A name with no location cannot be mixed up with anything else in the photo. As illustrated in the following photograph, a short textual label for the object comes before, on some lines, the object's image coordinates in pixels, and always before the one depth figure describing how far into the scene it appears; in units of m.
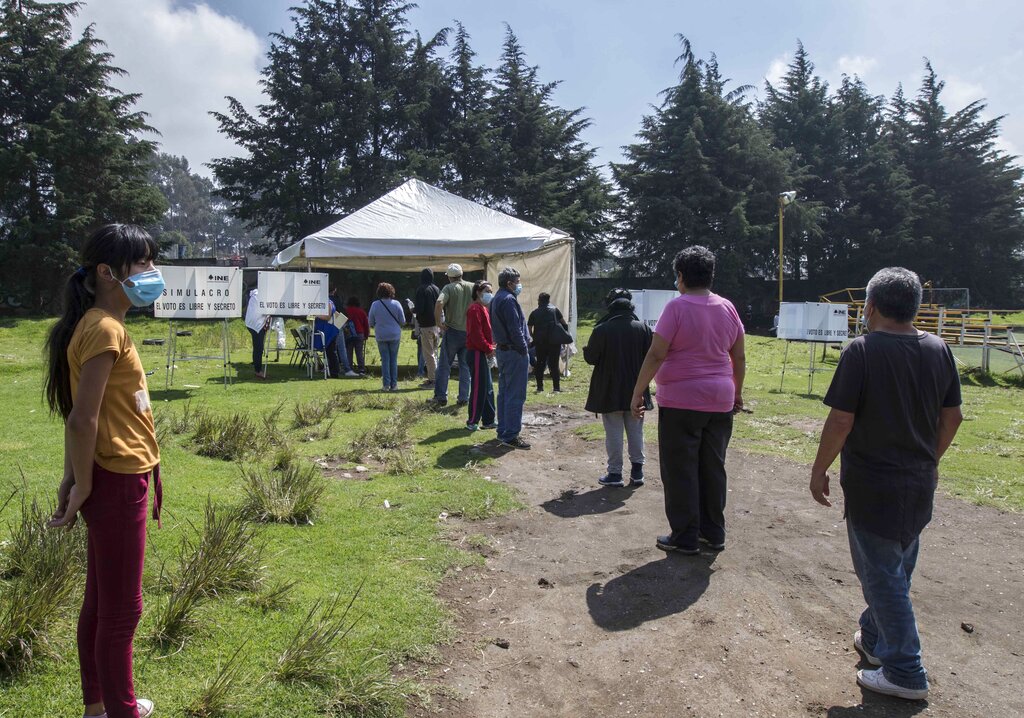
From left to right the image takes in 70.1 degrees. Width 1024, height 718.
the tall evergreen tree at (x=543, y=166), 38.62
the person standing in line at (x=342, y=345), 13.49
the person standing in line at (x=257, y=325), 12.76
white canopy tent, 13.32
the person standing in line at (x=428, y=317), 12.10
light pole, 31.22
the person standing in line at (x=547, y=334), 12.05
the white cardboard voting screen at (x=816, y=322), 13.41
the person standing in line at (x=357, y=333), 14.14
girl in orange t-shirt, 2.31
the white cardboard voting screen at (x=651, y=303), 15.80
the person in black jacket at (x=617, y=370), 6.08
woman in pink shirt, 4.55
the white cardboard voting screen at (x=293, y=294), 12.37
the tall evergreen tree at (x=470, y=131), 38.88
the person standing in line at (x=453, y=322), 9.68
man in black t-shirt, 3.06
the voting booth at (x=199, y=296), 10.70
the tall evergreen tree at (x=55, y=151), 26.19
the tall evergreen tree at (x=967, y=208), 43.44
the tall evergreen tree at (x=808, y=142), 43.66
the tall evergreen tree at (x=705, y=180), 38.41
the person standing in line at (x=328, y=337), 13.29
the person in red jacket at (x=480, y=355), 8.17
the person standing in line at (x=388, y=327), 11.51
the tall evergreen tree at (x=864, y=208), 41.94
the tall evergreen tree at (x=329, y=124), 35.84
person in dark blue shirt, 7.52
